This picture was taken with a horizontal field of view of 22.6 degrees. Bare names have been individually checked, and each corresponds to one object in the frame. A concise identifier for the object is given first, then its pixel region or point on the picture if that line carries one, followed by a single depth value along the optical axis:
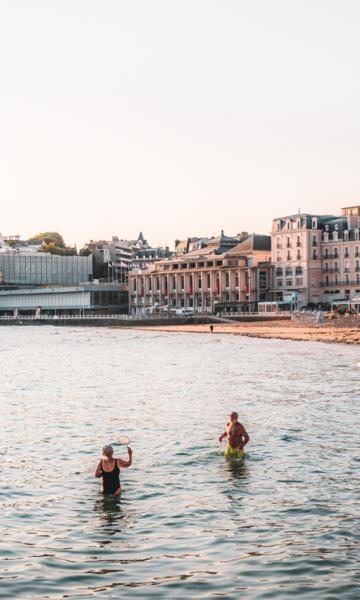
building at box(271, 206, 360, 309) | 162.75
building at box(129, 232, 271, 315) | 174.38
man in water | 25.22
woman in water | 20.98
